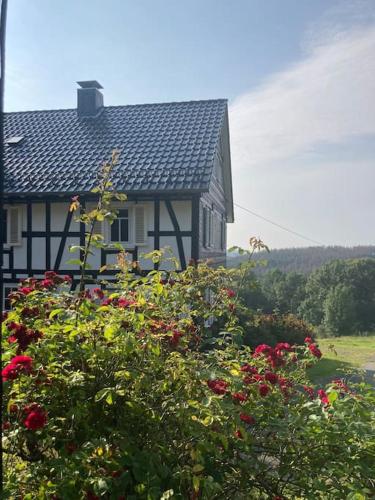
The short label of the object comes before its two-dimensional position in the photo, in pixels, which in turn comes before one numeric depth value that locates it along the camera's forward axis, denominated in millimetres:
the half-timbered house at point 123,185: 11305
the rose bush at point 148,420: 2180
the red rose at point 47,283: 3133
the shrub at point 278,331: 13234
